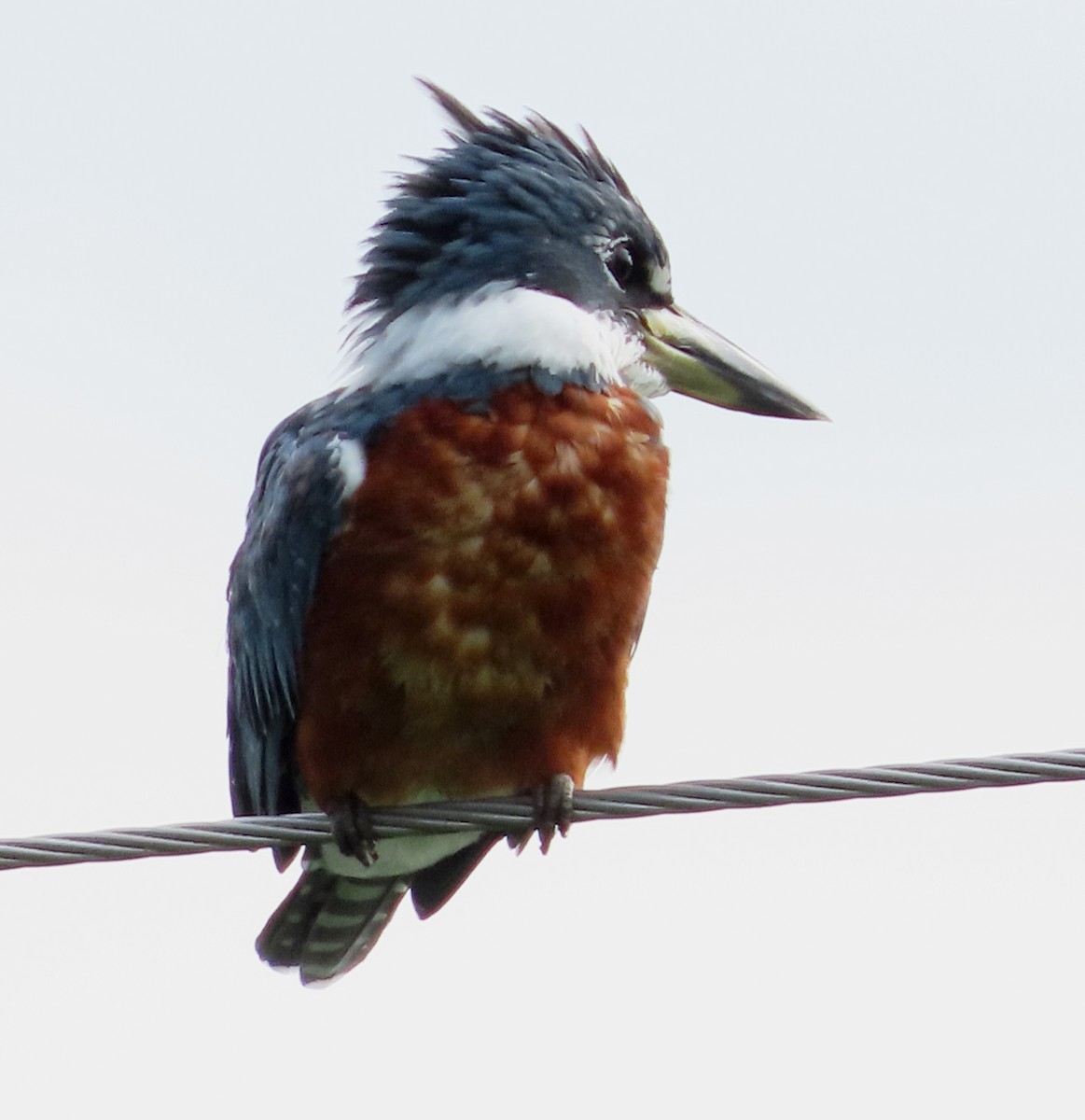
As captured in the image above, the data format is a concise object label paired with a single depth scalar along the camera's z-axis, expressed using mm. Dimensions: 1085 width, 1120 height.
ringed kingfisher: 8539
